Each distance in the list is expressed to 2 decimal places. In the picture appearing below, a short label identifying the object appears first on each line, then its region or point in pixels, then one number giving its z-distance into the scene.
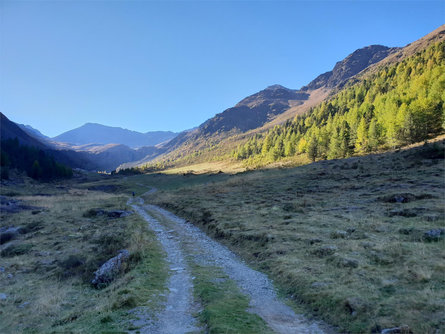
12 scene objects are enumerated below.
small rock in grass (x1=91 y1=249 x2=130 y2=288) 13.38
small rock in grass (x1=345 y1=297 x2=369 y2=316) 7.94
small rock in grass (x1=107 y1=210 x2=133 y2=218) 35.14
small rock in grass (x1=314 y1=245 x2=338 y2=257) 13.66
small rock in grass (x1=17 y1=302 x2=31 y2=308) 11.69
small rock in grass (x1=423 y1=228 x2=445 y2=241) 14.05
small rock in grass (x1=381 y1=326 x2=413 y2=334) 6.47
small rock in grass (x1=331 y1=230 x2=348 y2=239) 16.33
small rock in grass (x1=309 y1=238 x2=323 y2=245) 15.78
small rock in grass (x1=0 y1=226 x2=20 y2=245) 25.81
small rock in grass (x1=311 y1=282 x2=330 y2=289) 9.90
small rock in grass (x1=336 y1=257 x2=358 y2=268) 11.61
